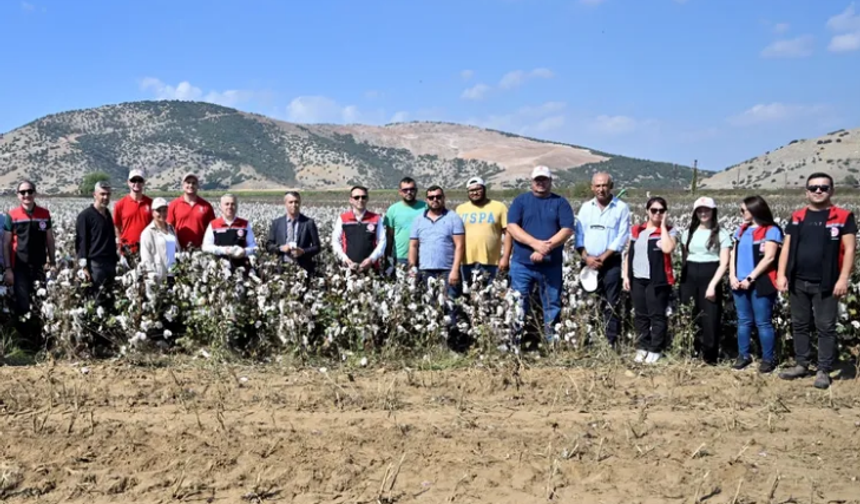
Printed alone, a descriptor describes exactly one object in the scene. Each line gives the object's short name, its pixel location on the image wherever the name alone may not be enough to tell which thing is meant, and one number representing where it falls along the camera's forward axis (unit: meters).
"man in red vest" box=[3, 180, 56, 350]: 7.33
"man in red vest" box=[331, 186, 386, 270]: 7.59
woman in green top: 6.80
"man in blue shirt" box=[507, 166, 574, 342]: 6.96
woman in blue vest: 6.54
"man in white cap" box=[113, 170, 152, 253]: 7.89
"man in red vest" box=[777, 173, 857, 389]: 6.04
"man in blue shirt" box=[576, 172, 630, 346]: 6.97
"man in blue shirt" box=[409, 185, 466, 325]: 7.13
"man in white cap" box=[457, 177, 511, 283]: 7.31
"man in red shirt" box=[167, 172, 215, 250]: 7.75
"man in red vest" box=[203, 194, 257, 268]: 7.30
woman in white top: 7.24
